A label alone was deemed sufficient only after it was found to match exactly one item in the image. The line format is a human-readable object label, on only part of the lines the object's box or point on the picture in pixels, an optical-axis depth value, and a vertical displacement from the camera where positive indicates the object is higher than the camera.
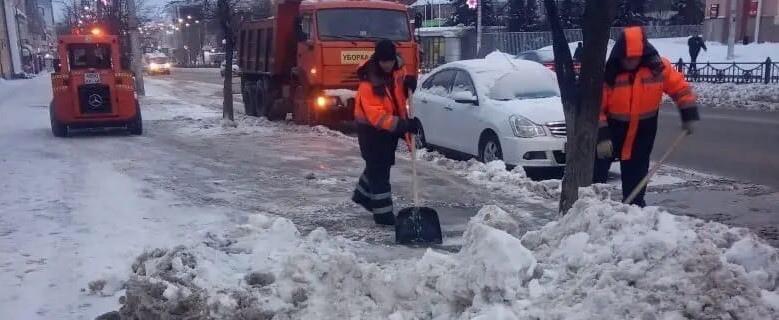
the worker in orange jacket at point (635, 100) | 5.76 -0.56
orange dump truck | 14.59 -0.18
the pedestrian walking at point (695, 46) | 27.74 -0.68
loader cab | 13.88 -0.88
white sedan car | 9.10 -1.05
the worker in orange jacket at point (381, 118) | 6.39 -0.72
